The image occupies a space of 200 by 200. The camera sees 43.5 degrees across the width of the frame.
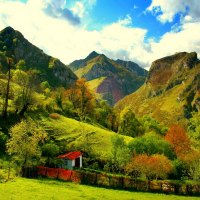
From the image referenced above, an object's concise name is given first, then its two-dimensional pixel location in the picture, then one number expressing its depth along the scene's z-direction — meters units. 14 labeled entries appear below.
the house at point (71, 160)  58.23
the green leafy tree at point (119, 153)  59.80
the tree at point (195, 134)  83.30
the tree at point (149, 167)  54.01
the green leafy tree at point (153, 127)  107.41
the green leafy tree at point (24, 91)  73.94
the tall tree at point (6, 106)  71.06
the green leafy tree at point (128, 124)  98.68
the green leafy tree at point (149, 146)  65.33
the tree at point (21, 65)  138.39
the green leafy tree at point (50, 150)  59.81
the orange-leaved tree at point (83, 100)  98.77
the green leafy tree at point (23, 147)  49.84
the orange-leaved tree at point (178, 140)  75.91
